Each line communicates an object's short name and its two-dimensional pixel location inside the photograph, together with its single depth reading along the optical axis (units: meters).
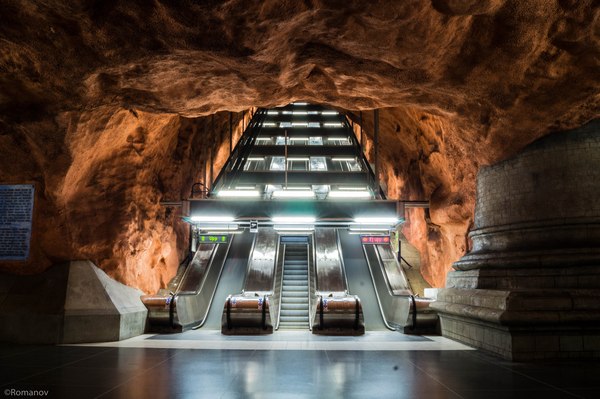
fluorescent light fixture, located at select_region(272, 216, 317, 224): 9.97
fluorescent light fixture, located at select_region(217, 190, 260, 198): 13.34
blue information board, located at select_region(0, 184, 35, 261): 7.18
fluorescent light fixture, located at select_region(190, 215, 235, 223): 9.88
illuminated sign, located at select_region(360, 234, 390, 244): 11.05
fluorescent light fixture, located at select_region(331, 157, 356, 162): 18.72
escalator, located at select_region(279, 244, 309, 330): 10.24
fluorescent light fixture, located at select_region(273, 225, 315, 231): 11.25
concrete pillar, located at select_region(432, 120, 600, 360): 5.37
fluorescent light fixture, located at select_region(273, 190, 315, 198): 11.66
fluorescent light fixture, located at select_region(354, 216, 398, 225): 9.94
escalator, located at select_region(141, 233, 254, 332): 8.95
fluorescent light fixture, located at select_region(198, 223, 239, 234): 10.88
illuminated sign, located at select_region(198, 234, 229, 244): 11.45
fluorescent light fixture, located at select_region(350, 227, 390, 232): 10.88
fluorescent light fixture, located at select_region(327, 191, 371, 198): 13.26
